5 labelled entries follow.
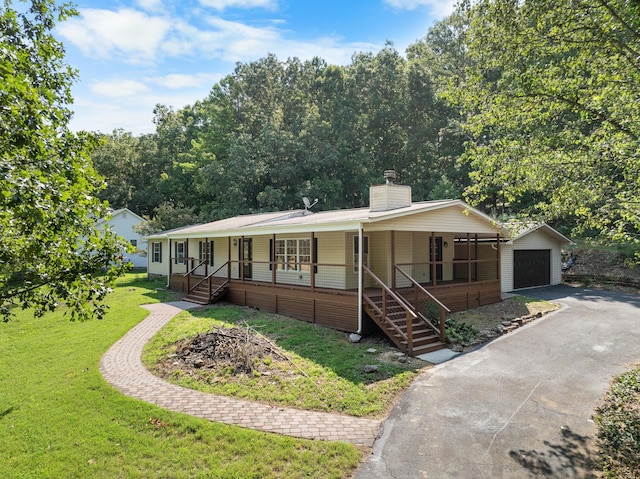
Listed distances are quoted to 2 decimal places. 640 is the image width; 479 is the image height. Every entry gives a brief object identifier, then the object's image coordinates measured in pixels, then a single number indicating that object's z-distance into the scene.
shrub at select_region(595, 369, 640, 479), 5.21
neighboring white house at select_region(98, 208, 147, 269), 31.55
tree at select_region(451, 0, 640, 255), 6.95
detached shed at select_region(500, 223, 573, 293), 19.17
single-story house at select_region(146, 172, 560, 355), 11.05
